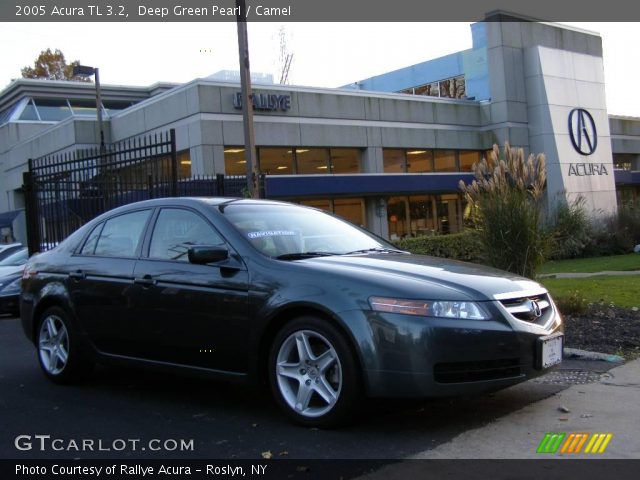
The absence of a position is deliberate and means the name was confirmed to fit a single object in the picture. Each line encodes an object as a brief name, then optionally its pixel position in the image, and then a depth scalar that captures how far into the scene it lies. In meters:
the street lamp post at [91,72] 21.27
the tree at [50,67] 53.53
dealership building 22.58
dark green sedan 4.32
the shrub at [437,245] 20.06
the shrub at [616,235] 23.89
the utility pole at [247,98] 12.06
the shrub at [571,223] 15.34
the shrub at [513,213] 9.30
